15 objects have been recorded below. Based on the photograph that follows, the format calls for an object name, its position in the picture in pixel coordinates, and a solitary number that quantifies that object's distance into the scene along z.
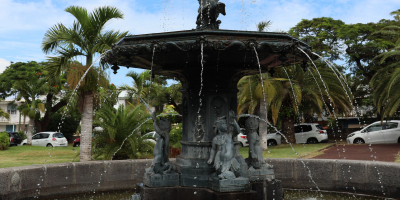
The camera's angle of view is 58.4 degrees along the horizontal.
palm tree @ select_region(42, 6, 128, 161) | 12.20
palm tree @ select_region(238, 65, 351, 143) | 17.50
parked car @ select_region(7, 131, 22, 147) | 28.83
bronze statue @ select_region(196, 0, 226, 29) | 5.60
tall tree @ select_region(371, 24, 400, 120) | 16.14
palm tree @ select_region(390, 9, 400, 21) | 24.96
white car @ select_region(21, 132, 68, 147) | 25.52
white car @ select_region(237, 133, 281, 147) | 22.42
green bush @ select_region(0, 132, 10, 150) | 19.67
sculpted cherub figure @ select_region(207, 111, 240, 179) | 4.96
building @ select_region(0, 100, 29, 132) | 55.58
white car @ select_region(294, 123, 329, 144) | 22.80
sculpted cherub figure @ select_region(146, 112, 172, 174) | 5.47
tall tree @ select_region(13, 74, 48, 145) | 26.52
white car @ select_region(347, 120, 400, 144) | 19.72
